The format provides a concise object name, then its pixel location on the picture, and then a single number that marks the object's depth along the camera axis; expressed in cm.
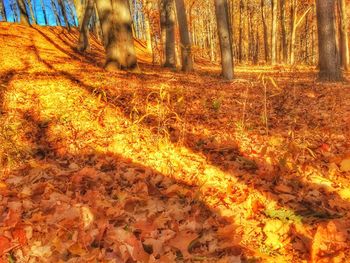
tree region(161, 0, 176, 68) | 1319
